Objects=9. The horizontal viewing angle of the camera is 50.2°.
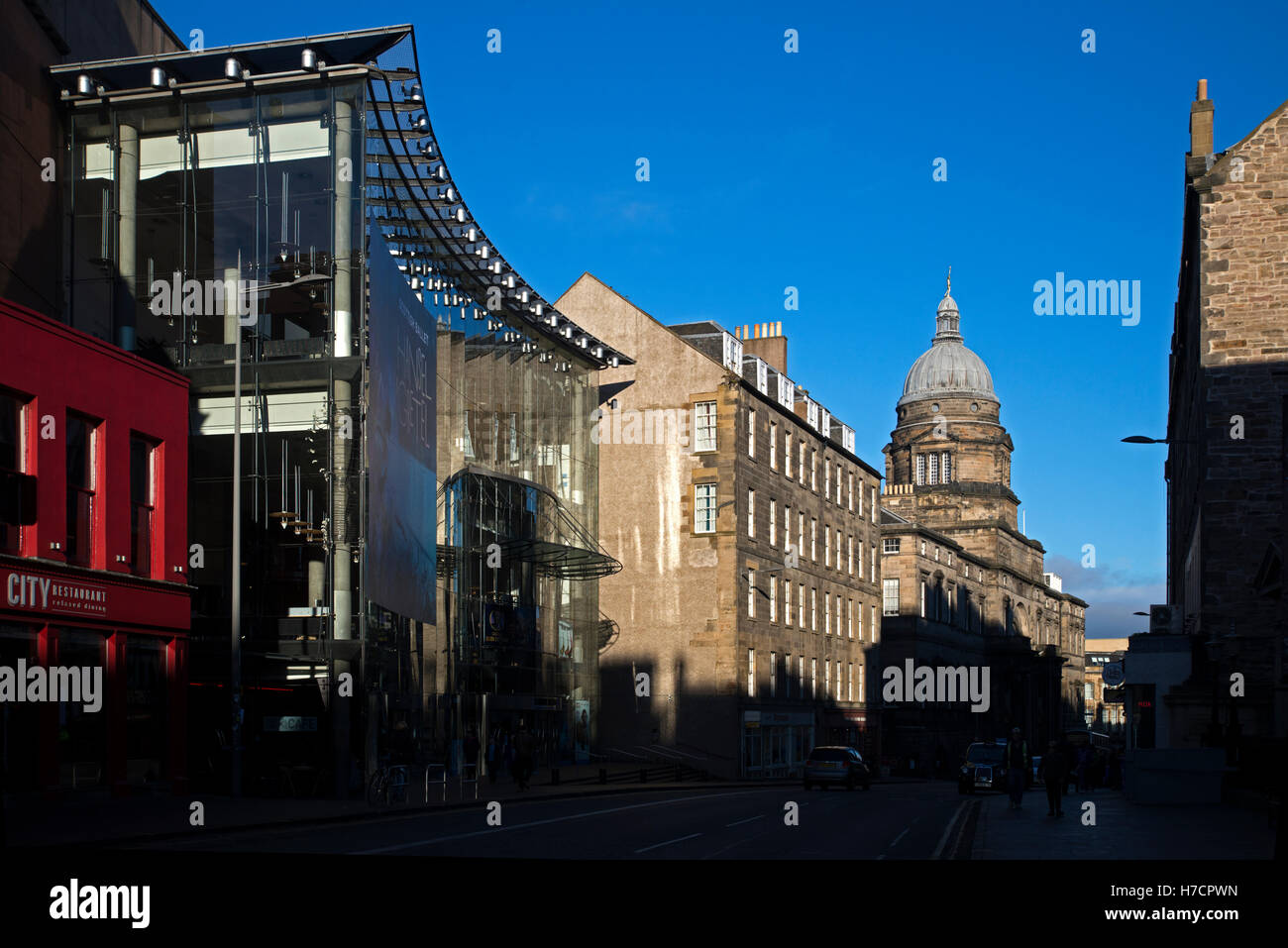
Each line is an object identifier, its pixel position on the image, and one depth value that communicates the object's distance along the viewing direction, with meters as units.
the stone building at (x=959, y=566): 88.12
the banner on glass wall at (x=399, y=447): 33.28
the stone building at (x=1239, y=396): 36.62
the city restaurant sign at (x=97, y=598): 24.69
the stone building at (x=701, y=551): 57.19
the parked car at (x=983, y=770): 46.41
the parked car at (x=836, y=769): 43.44
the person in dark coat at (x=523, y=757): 36.41
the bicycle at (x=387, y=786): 29.09
